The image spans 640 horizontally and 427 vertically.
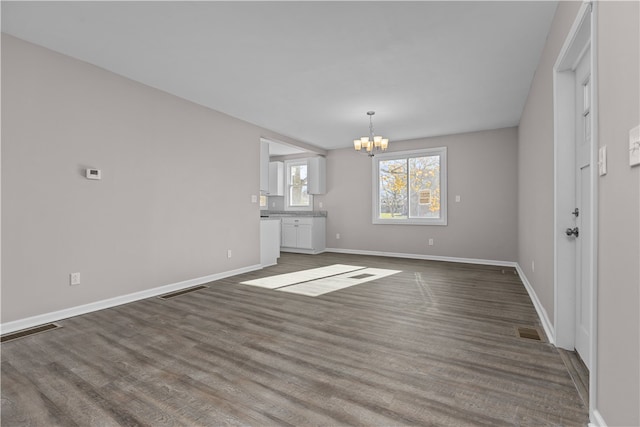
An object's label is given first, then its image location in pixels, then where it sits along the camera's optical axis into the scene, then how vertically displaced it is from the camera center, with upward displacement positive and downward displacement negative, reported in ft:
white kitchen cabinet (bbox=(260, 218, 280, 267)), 18.57 -1.81
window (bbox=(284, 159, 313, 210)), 26.78 +2.17
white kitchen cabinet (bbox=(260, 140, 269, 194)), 18.72 +2.79
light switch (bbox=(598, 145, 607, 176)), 4.48 +0.74
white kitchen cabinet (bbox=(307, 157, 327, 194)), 24.94 +2.94
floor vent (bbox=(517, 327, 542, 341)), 8.21 -3.26
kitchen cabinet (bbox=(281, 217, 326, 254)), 24.18 -1.75
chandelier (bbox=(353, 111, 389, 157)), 16.46 +3.61
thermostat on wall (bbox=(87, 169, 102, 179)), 10.55 +1.30
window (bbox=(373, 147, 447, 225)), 21.18 +1.76
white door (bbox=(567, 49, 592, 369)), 6.56 +0.16
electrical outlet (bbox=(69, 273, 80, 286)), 10.16 -2.18
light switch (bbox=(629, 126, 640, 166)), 3.53 +0.76
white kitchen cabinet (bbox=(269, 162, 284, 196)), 25.90 +2.82
